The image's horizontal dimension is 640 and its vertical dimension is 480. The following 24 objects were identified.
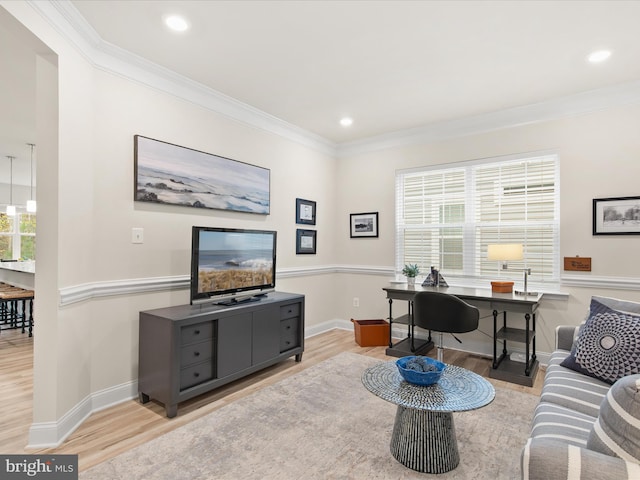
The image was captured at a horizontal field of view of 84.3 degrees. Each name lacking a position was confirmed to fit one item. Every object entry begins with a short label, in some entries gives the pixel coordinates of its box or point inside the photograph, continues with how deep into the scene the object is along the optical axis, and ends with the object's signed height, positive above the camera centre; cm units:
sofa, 103 -65
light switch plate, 278 +3
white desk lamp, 341 -11
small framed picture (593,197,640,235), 317 +24
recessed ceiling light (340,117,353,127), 407 +139
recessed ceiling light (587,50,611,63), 262 +141
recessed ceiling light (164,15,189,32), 226 +141
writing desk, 317 -90
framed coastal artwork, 284 +55
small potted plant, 414 -38
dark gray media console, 250 -85
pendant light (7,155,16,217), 583 +83
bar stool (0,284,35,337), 463 -103
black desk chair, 313 -66
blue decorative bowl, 193 -73
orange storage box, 422 -113
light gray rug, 190 -125
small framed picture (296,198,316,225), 446 +37
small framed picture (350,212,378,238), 477 +21
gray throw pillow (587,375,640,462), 102 -54
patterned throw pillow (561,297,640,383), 186 -58
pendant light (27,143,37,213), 546 +49
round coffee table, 182 -97
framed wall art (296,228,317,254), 446 -1
